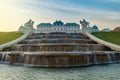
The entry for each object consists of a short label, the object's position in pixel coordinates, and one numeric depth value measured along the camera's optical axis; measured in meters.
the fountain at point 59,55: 30.00
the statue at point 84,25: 57.06
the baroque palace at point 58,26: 155.41
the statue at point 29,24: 59.06
